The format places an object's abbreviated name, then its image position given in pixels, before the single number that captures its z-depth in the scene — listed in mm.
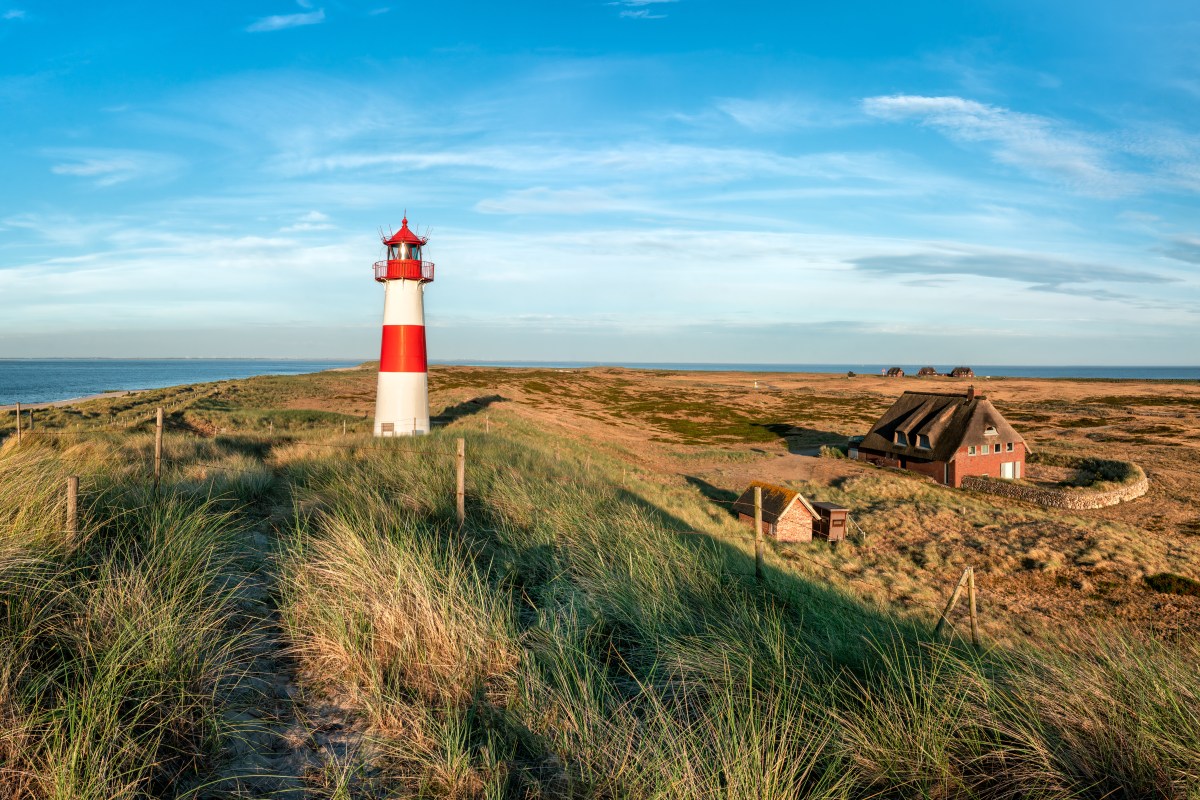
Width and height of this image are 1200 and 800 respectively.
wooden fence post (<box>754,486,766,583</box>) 6383
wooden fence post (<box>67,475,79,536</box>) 5254
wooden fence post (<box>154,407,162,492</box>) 8547
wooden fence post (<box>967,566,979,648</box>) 5038
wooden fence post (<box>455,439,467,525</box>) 8131
